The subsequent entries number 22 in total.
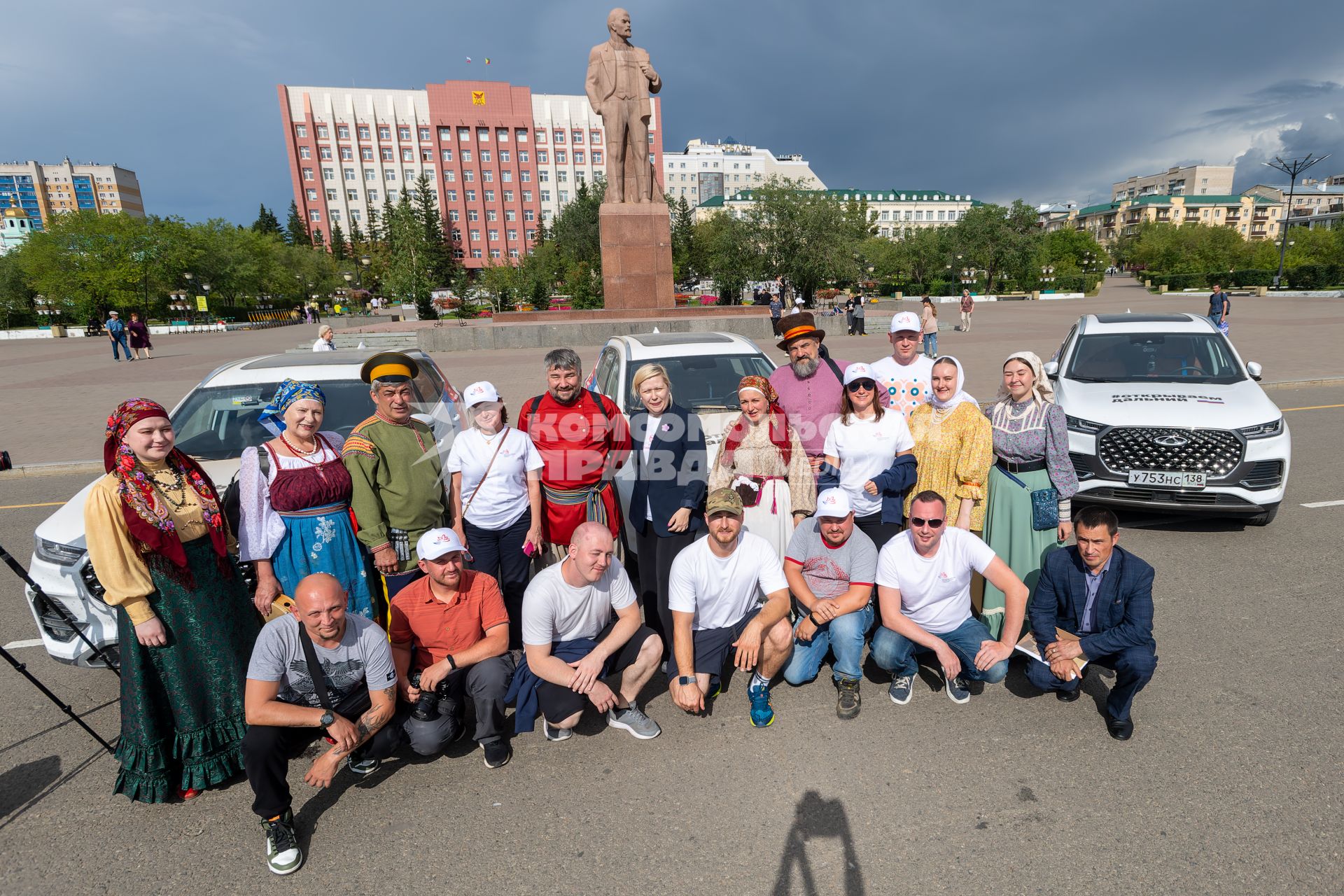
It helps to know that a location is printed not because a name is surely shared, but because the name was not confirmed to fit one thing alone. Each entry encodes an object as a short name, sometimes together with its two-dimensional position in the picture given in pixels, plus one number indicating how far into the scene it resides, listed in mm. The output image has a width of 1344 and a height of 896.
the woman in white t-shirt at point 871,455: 4133
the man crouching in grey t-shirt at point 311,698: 2809
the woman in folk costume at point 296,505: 3297
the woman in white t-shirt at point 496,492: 3977
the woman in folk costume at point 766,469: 4219
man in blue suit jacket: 3355
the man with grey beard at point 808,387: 4664
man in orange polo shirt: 3311
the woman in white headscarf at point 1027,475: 4090
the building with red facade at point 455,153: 100375
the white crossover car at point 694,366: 5773
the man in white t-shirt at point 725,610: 3568
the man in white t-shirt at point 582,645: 3404
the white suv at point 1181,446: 5500
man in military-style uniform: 3566
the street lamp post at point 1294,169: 39812
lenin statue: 18844
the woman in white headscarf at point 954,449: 4070
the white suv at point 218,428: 3668
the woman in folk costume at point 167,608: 2865
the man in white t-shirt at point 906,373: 4988
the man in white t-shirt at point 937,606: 3596
